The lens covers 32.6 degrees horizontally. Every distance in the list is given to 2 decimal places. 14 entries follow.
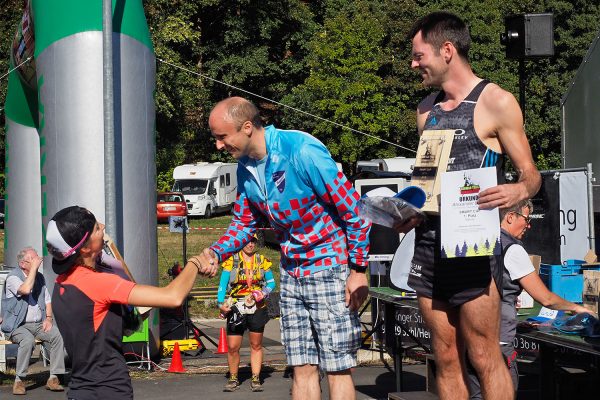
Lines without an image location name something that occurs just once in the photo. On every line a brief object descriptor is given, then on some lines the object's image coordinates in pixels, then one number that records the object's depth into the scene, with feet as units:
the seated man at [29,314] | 37.22
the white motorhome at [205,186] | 143.02
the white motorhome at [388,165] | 120.57
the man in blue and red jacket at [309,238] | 18.33
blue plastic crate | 29.40
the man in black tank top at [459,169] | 15.46
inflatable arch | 38.75
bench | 38.95
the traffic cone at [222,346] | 44.62
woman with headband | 16.15
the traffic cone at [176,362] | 39.93
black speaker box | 40.78
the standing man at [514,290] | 21.80
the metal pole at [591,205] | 42.08
